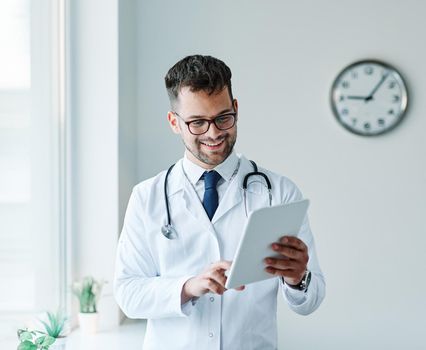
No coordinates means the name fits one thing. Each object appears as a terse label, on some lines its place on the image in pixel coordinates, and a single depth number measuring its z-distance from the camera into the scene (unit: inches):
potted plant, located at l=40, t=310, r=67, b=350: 83.4
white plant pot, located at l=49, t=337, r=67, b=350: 78.2
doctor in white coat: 65.1
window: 89.0
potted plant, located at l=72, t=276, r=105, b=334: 107.7
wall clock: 129.4
